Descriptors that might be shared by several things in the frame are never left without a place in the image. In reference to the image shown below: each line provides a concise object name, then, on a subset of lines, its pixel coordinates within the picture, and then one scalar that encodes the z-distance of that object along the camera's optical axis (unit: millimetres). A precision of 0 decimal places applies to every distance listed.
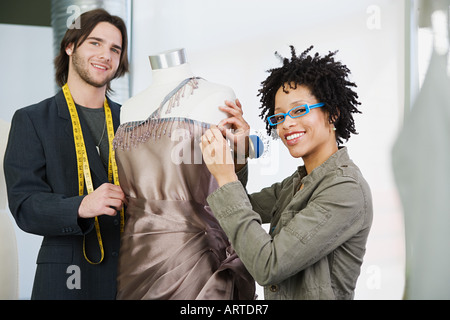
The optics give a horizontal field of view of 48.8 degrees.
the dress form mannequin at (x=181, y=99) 1704
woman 1487
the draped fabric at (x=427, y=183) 3473
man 1876
